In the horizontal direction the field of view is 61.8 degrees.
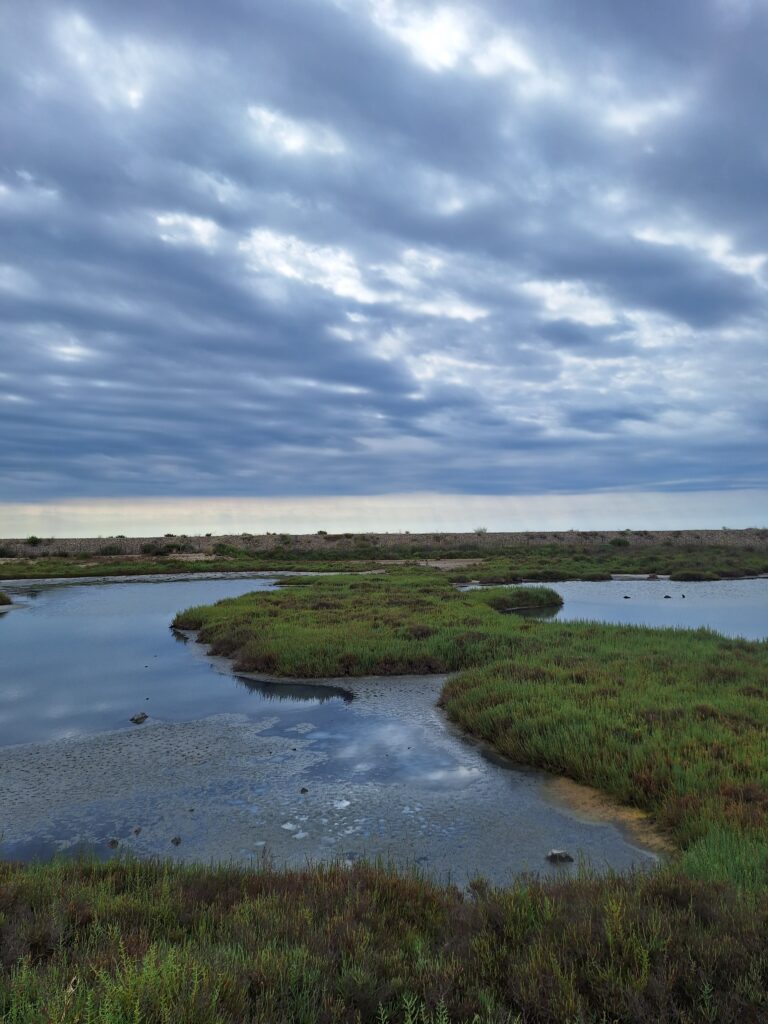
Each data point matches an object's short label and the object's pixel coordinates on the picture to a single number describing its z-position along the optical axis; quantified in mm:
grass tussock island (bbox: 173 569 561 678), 20406
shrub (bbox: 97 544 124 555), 91188
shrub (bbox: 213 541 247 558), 89812
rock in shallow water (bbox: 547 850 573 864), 8289
